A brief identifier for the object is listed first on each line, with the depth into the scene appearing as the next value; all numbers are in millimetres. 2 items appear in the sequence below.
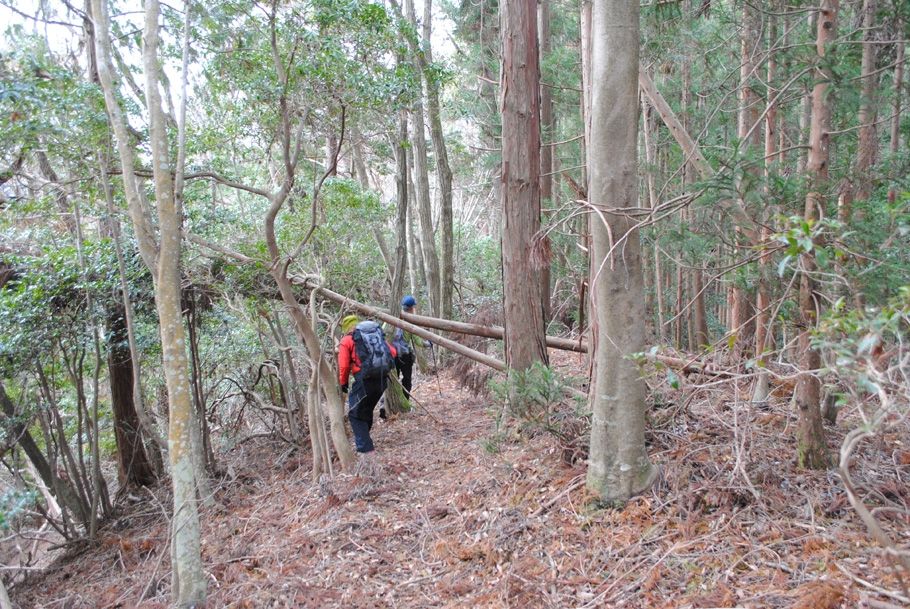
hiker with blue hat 9008
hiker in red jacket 7121
